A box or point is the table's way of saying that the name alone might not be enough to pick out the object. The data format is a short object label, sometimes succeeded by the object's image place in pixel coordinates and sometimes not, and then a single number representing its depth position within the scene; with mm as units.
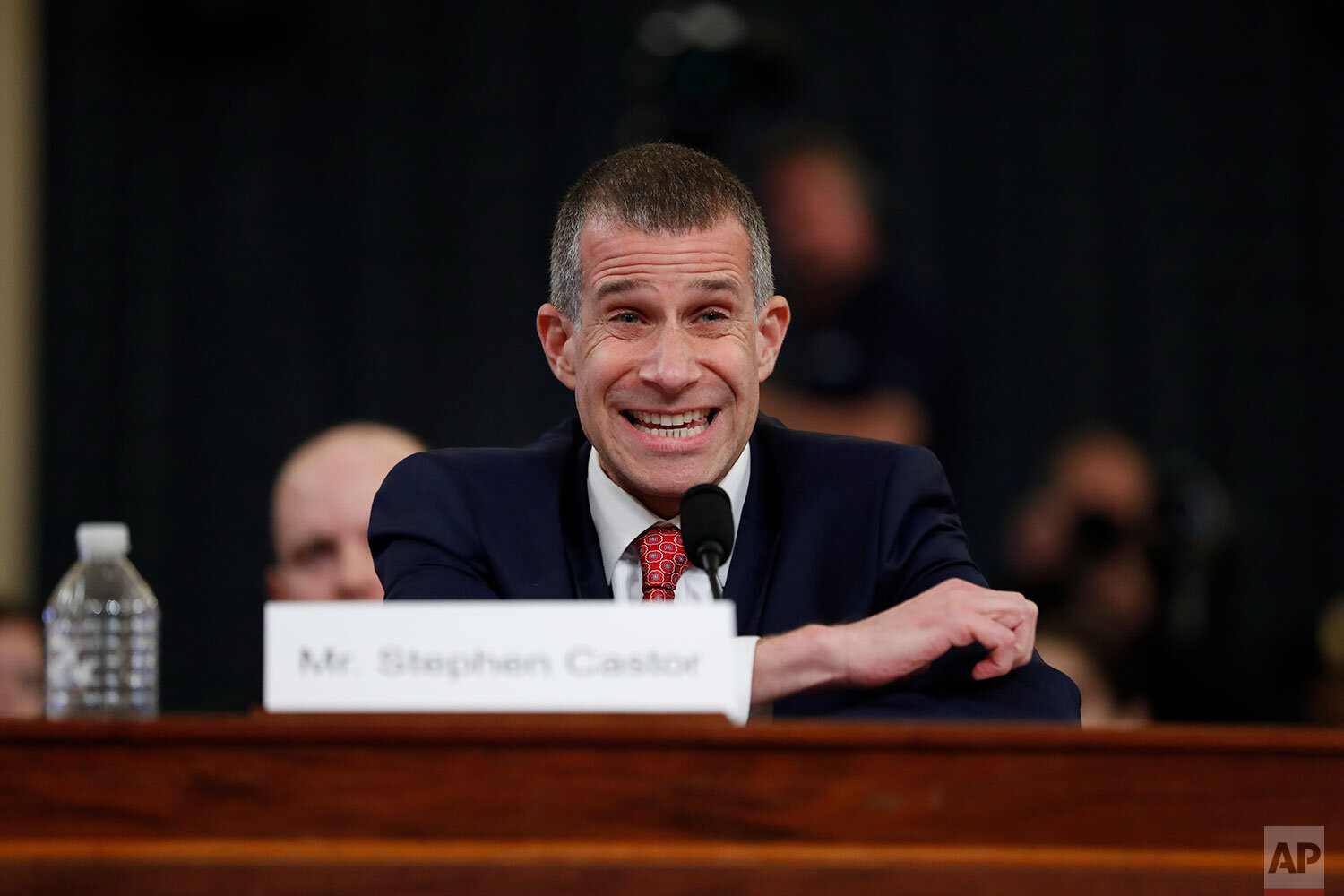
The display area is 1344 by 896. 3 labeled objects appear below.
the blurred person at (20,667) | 5957
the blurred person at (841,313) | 7805
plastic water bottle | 2908
